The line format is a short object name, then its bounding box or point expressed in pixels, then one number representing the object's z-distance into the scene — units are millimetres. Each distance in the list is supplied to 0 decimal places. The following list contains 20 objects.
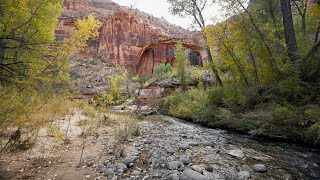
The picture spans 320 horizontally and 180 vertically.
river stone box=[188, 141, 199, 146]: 5265
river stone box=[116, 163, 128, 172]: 3282
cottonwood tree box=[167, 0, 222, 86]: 13944
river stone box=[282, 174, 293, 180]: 3240
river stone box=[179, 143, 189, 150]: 4757
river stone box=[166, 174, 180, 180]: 3027
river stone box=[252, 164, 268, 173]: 3498
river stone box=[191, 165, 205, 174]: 3353
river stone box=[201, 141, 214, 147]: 5289
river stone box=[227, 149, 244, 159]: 4300
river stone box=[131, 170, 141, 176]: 3144
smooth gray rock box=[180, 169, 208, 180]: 3005
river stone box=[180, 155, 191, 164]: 3774
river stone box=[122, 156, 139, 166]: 3538
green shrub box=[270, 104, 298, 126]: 5324
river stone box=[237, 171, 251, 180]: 3157
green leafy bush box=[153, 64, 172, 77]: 35662
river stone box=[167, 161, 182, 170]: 3445
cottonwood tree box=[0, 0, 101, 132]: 3002
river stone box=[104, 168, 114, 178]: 3021
